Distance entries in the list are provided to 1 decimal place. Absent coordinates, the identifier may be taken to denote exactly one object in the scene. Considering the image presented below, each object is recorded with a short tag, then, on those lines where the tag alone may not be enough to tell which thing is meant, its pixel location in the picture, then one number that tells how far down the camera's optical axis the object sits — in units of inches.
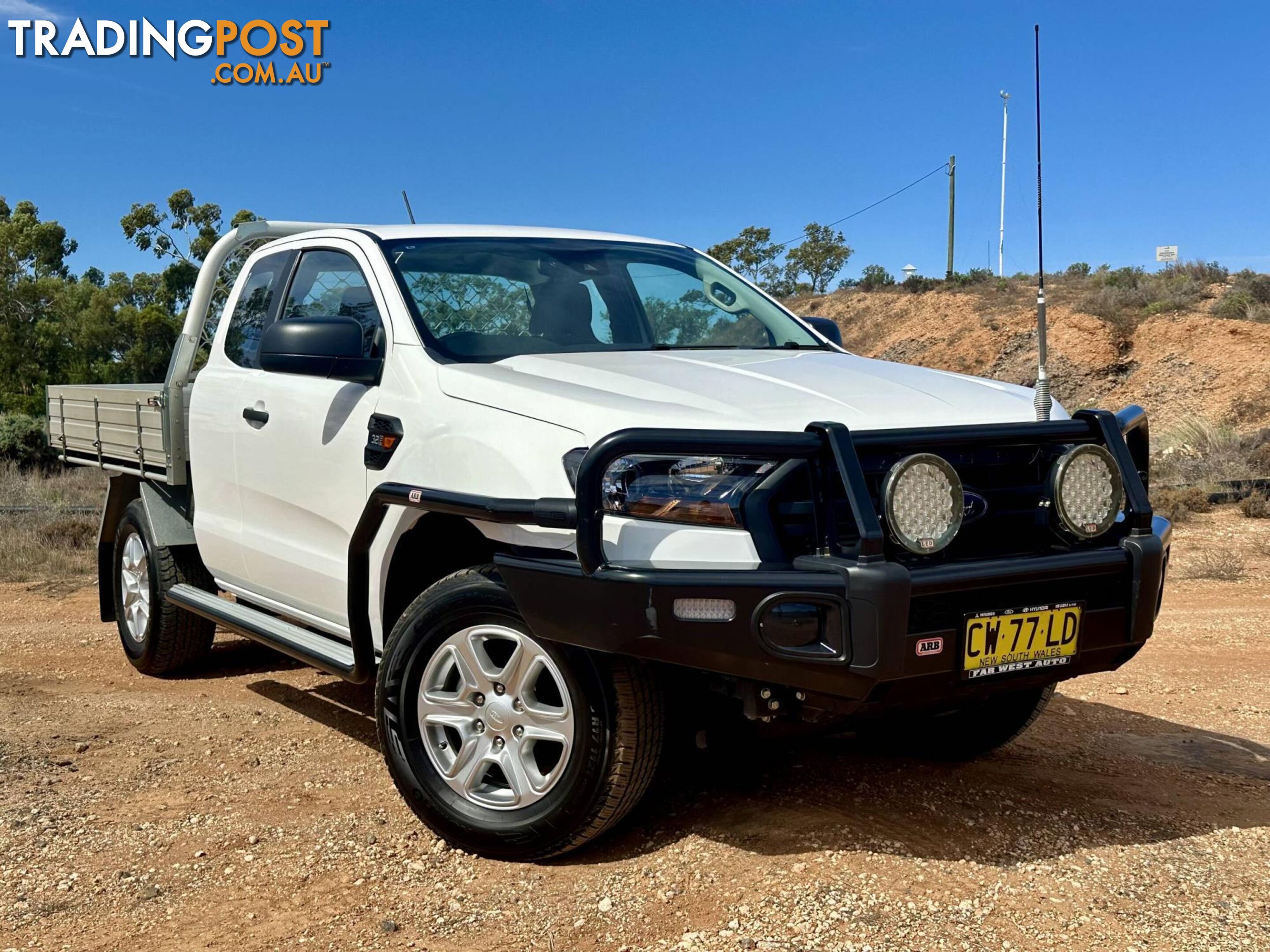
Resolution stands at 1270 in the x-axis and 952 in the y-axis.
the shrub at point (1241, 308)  1020.5
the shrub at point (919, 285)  1488.7
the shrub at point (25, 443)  755.4
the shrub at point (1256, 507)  484.1
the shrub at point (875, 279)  1617.9
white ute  126.2
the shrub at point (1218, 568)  363.6
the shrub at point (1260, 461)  593.0
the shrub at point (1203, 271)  1188.5
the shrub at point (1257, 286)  1063.0
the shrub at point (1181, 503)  487.5
